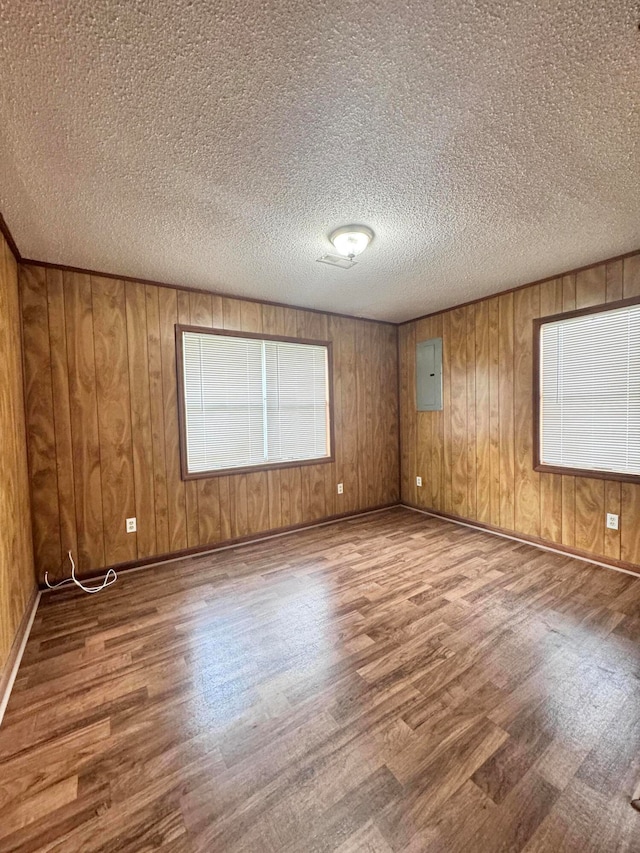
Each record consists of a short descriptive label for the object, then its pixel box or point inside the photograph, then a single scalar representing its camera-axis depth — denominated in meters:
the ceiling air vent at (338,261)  2.60
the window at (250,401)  3.22
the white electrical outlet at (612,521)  2.74
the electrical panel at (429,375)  4.08
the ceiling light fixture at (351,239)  2.17
